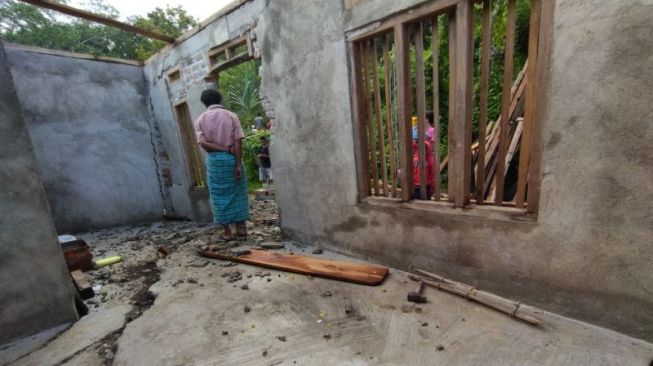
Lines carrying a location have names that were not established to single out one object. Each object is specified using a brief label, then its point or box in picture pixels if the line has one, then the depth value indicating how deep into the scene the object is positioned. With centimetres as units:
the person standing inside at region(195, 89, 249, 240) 385
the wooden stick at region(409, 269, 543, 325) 208
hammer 240
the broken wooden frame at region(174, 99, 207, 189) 566
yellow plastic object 373
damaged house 178
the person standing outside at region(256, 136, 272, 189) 916
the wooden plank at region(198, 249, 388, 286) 282
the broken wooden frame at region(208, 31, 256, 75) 392
